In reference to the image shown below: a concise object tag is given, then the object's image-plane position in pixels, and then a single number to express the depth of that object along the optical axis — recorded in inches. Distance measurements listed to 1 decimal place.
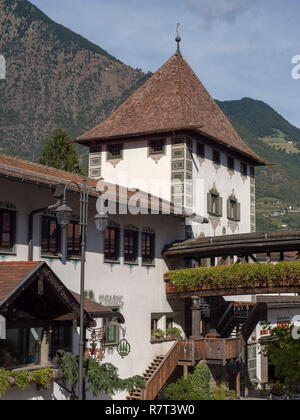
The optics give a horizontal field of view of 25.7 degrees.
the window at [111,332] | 1045.8
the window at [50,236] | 911.7
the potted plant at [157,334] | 1186.6
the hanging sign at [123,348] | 1072.2
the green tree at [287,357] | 571.5
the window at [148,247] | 1168.7
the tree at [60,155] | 1855.3
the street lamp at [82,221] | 669.9
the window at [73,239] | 962.1
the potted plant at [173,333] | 1235.0
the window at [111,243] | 1056.8
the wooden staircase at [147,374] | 1085.1
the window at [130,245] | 1113.4
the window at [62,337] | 913.5
